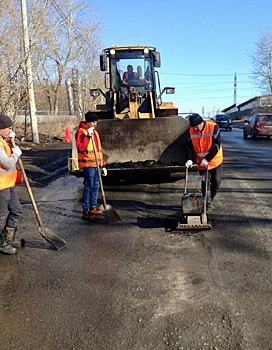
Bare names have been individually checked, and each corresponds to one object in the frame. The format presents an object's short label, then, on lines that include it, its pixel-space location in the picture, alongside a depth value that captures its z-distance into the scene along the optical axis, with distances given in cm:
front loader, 834
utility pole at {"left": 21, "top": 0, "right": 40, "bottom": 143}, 1495
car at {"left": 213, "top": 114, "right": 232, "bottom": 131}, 3400
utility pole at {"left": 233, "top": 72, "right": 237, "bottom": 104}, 8988
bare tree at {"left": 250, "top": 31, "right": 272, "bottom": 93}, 4764
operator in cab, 1048
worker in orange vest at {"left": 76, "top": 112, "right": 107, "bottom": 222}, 595
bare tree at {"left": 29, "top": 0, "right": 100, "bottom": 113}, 3035
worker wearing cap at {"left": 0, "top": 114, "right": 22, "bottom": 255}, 450
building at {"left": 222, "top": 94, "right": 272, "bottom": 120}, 5298
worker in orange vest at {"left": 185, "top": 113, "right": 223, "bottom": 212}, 573
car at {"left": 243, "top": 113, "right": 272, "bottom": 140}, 2091
